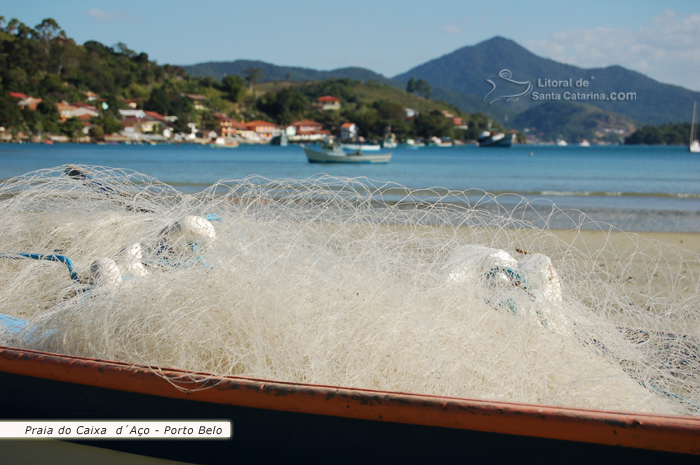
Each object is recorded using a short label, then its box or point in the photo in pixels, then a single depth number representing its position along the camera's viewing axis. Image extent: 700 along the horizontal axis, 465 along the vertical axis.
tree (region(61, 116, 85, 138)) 87.69
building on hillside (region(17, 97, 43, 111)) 88.75
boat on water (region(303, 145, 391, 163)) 39.97
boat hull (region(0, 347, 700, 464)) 1.96
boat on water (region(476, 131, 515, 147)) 124.43
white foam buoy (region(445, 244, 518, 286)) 2.89
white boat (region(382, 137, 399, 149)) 105.85
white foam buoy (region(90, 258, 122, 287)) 3.00
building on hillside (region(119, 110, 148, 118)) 114.50
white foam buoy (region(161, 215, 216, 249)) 3.21
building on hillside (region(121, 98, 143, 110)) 122.84
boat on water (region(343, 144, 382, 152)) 46.28
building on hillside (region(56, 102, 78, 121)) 94.68
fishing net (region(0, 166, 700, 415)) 2.42
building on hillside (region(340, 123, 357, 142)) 121.22
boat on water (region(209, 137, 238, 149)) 95.52
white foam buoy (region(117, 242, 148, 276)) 3.23
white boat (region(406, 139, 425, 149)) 119.43
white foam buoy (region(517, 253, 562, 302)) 3.07
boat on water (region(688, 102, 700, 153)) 83.06
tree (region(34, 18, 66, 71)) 118.12
